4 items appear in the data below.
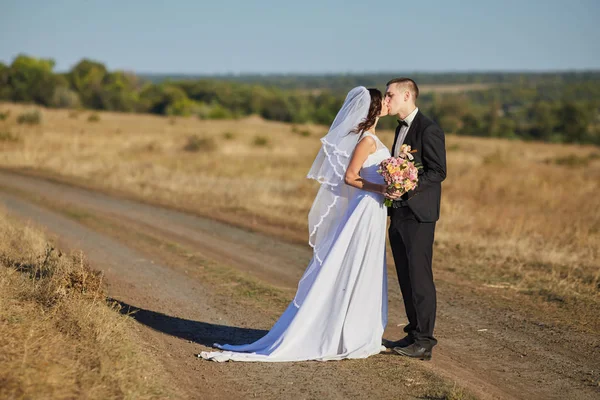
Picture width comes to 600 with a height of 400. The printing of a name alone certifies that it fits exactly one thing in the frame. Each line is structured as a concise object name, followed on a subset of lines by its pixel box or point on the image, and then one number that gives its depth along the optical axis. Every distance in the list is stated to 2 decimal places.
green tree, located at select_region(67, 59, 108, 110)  81.38
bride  6.14
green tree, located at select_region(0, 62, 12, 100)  75.12
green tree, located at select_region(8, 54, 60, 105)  75.06
